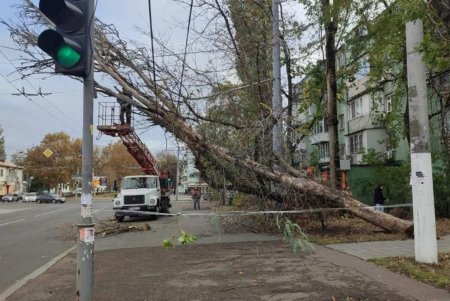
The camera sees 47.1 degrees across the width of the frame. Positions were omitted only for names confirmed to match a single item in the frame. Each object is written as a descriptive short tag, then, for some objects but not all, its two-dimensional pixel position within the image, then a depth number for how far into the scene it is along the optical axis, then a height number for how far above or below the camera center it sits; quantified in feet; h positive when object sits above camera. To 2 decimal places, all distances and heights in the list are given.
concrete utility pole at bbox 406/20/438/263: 31.35 +2.19
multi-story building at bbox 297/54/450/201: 75.77 +14.19
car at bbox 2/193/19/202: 272.51 -1.08
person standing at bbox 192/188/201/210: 122.66 -0.94
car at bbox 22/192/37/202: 258.49 -0.73
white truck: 87.15 -0.23
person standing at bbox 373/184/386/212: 74.02 -0.95
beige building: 342.64 +12.43
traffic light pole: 18.63 -0.24
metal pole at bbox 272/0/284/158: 54.13 +11.30
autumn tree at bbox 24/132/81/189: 318.04 +21.79
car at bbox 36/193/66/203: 239.09 -1.31
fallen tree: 51.75 +8.15
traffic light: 17.81 +5.50
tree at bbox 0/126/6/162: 295.67 +28.01
